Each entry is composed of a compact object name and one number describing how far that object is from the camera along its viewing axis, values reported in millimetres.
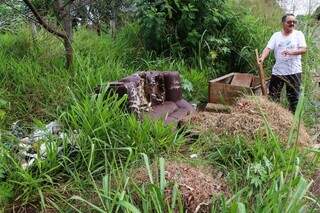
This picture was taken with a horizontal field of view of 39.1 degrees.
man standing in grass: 5703
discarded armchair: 4527
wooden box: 5566
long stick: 5430
